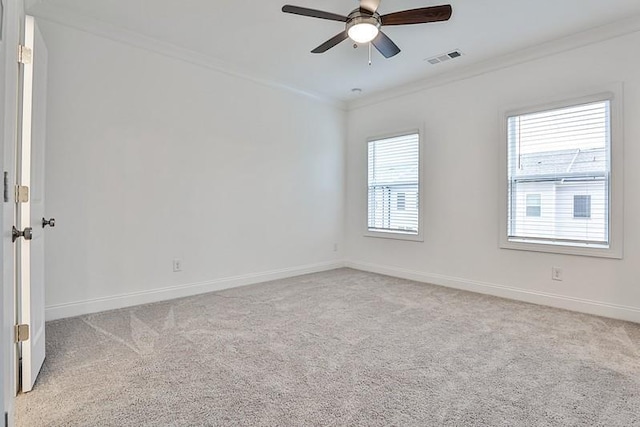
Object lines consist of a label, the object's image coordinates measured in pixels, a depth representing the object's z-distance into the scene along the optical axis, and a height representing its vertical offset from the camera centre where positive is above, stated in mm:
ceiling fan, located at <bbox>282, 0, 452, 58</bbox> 2342 +1391
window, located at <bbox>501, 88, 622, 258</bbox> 3156 +368
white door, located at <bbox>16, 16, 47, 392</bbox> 1804 +29
